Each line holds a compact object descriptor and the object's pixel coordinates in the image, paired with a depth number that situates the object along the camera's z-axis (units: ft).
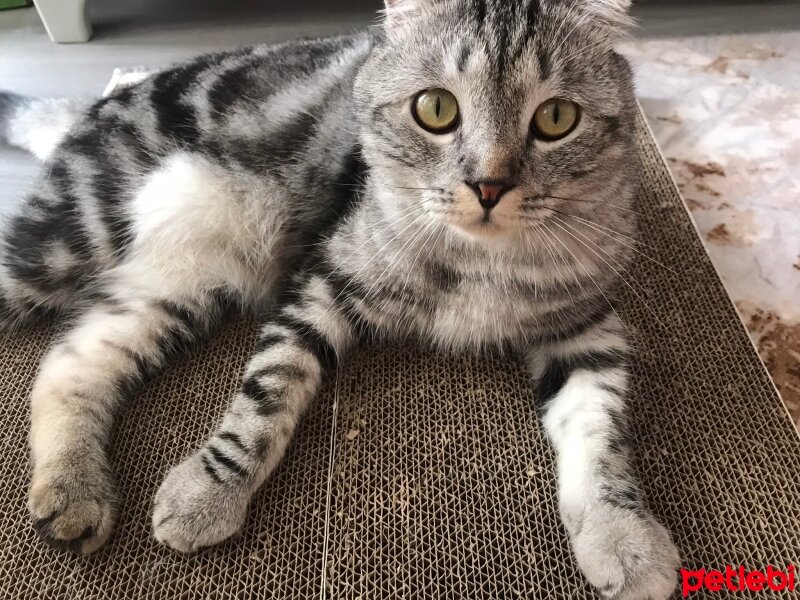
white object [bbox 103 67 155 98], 1.58
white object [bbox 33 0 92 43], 1.87
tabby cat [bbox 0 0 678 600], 0.83
